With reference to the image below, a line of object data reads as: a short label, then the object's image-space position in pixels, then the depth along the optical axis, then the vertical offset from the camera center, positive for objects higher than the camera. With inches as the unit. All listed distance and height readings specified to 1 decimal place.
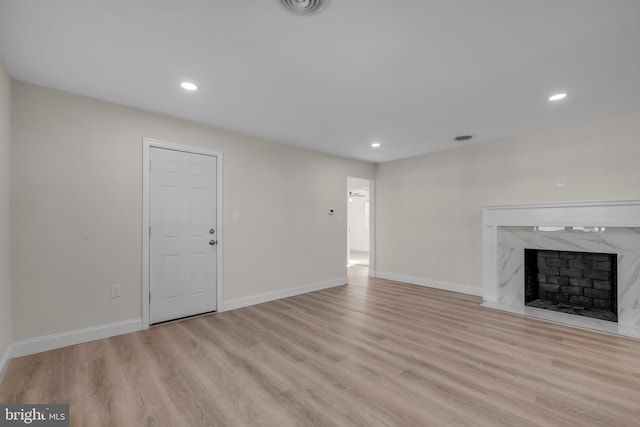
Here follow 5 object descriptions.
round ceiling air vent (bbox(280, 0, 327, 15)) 62.6 +47.9
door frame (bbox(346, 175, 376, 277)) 235.8 -10.3
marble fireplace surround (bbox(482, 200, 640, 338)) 124.3 -13.9
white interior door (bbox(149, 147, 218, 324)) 128.6 -9.1
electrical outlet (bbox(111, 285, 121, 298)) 116.3 -31.6
